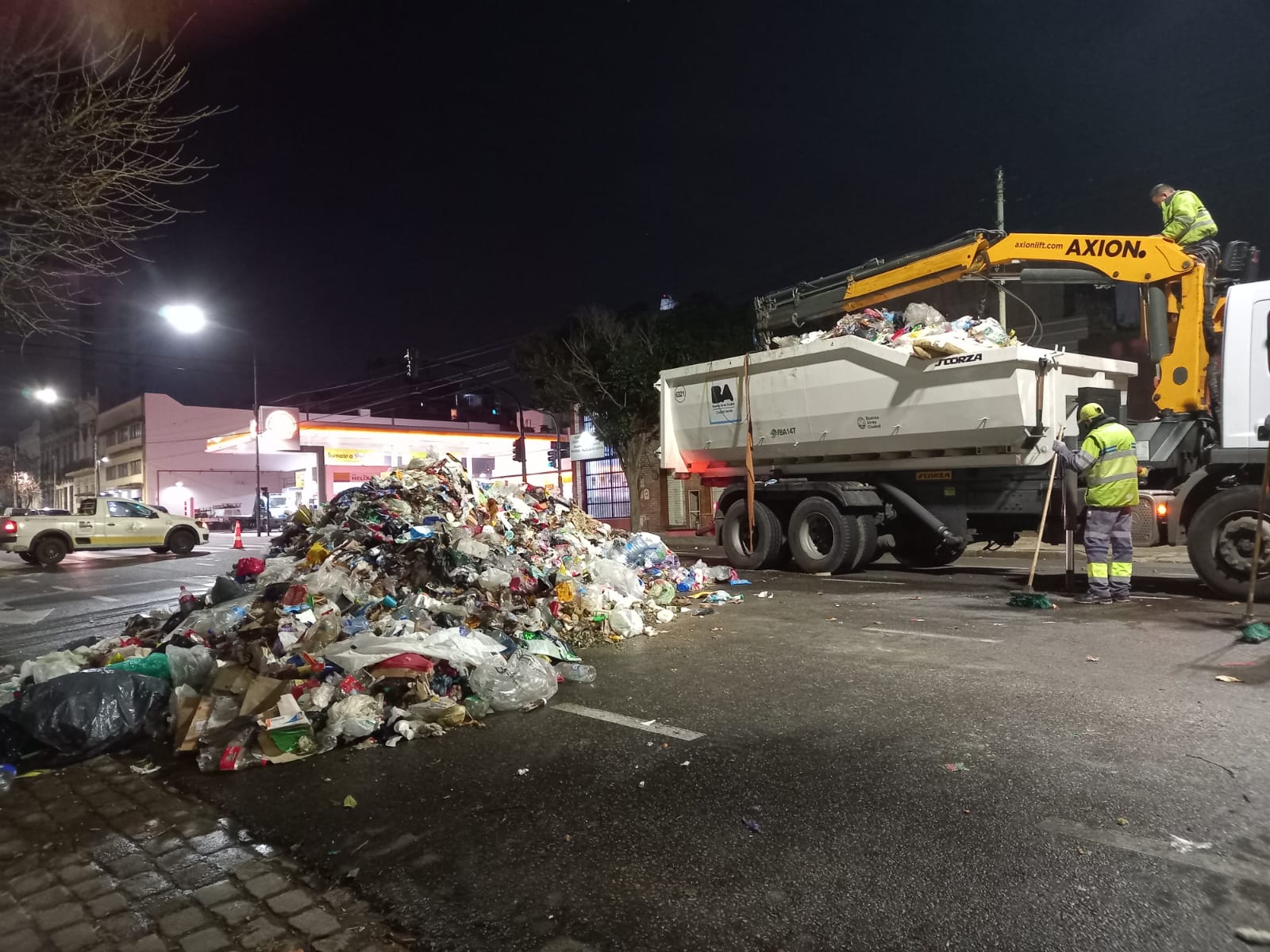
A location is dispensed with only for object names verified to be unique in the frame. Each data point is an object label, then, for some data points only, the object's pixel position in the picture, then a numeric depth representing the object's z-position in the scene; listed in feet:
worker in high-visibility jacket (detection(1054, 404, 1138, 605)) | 22.65
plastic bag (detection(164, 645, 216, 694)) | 14.66
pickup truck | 52.37
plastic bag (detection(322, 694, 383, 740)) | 13.04
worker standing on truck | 24.23
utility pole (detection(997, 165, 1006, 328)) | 47.21
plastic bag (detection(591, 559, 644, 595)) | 24.07
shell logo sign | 105.29
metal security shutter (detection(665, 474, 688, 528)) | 72.90
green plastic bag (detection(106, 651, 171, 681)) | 14.98
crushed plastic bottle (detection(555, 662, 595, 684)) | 16.74
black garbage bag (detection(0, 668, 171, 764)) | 12.67
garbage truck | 22.36
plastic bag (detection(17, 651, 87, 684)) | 15.70
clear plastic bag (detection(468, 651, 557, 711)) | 14.80
